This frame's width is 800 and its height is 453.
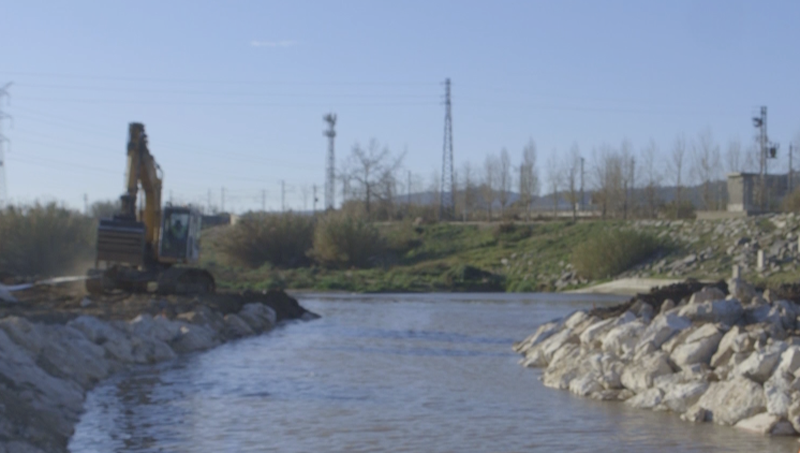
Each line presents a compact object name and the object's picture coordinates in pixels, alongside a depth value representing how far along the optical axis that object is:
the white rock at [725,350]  13.19
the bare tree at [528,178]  83.40
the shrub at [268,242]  60.62
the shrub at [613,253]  48.28
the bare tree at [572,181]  80.91
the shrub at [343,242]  57.62
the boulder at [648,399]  13.24
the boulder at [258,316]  26.30
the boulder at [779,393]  11.26
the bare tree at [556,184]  84.36
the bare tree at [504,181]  86.96
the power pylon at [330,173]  77.31
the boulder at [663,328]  14.70
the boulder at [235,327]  24.20
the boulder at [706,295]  15.92
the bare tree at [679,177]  71.39
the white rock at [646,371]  13.79
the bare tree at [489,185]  85.40
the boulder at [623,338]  15.36
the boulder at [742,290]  15.93
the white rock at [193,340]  20.55
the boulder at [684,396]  12.73
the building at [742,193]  52.00
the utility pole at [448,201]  69.12
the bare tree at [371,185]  86.00
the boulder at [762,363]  12.04
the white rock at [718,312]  15.02
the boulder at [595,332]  16.68
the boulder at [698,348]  13.56
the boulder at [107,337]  17.88
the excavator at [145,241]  27.67
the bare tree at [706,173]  70.56
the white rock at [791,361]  11.57
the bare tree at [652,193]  70.91
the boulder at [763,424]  11.17
